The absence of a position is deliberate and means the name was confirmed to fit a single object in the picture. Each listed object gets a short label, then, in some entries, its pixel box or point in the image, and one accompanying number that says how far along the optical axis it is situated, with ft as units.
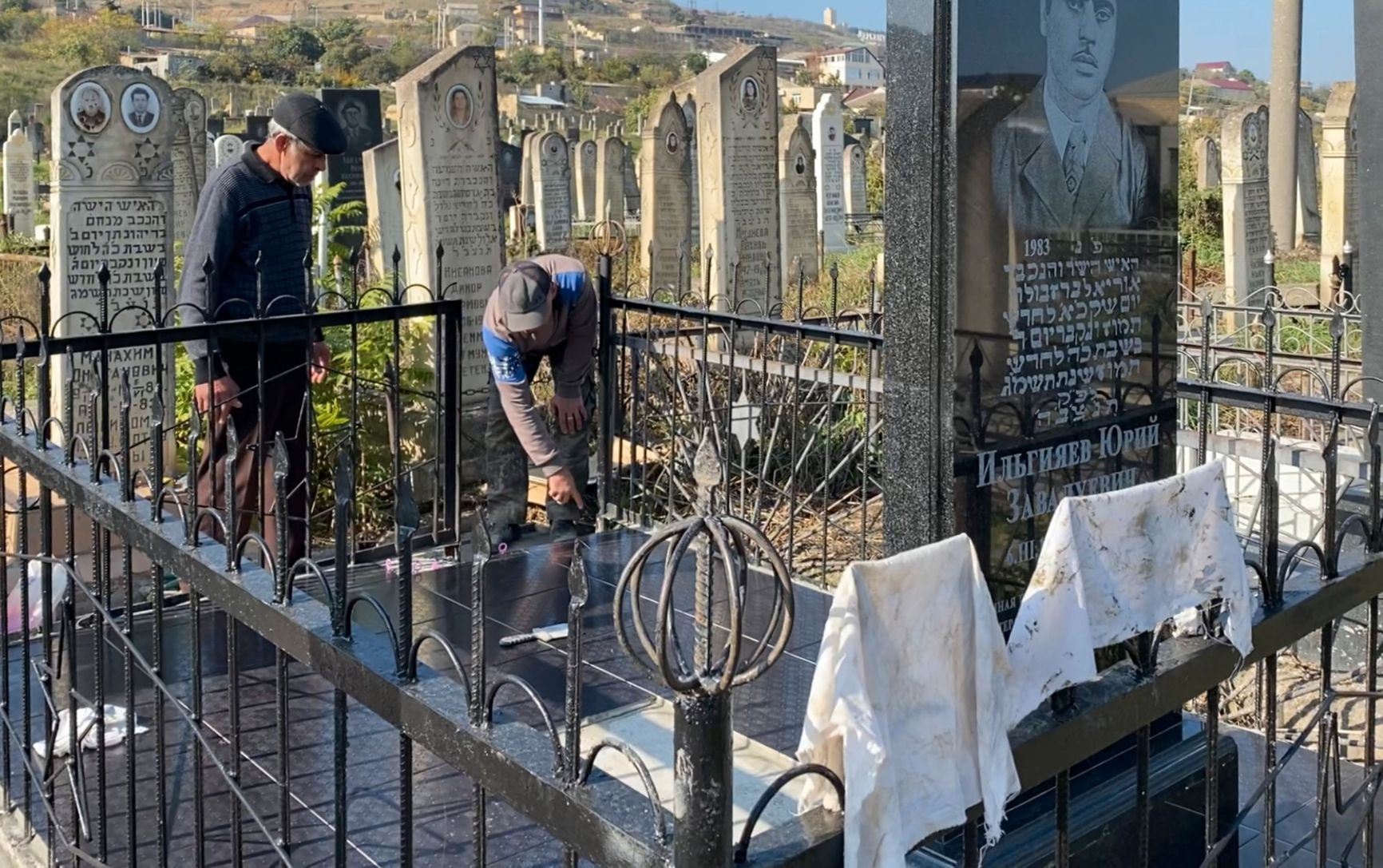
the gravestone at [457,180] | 26.68
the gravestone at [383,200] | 37.68
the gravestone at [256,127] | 62.69
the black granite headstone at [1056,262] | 8.73
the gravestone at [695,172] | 64.13
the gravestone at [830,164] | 65.72
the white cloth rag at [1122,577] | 5.72
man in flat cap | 15.21
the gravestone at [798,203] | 46.47
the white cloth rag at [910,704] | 4.66
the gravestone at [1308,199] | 72.18
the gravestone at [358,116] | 51.74
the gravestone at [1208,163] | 87.56
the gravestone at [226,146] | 48.80
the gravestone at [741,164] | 35.63
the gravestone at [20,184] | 63.87
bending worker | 16.48
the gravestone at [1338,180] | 47.60
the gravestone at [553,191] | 56.24
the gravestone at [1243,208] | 43.42
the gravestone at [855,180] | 86.63
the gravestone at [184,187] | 39.70
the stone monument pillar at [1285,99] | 53.52
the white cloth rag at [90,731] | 10.87
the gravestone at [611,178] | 74.79
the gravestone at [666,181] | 46.01
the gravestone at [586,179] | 86.74
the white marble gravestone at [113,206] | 23.32
